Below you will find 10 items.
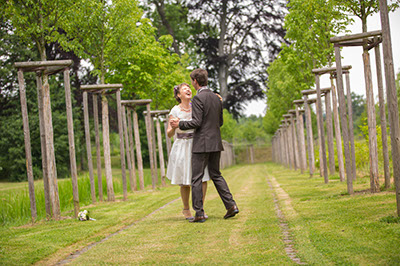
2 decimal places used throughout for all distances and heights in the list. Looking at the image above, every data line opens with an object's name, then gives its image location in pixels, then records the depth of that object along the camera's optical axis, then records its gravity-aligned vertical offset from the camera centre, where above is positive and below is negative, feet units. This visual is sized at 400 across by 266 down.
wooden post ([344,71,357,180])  34.40 +0.48
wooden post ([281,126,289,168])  83.15 -1.66
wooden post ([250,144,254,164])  171.54 -4.99
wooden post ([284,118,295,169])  72.65 -1.23
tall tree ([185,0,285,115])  122.83 +25.13
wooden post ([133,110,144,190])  49.39 -0.66
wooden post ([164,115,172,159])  56.38 +0.67
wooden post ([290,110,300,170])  65.69 -0.85
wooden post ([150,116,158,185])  54.78 +1.27
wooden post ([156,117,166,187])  54.99 -1.45
